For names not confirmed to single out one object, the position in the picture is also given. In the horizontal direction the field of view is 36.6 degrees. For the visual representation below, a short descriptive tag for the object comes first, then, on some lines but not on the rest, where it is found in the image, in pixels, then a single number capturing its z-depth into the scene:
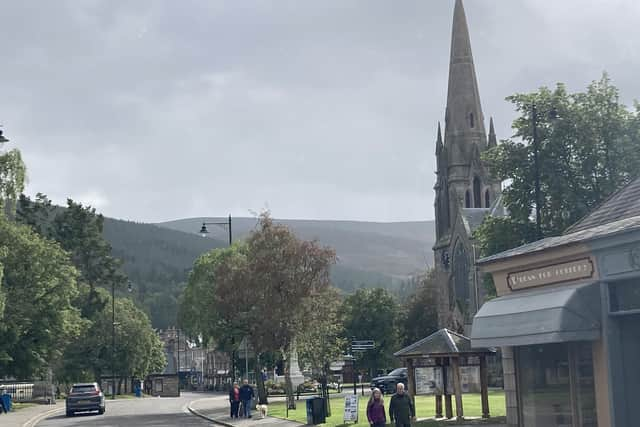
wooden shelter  30.17
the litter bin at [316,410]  32.56
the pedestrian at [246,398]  39.22
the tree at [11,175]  52.15
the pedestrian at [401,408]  22.91
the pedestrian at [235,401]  39.66
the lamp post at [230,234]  51.67
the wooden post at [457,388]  29.84
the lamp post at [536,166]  32.66
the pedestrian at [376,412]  23.56
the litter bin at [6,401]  51.07
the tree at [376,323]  107.12
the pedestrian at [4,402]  51.00
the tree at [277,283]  42.28
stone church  103.25
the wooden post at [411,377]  30.81
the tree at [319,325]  42.72
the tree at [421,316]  110.06
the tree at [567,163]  38.09
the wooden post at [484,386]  30.69
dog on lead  39.06
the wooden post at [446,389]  30.39
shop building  18.56
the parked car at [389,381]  61.16
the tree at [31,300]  56.59
